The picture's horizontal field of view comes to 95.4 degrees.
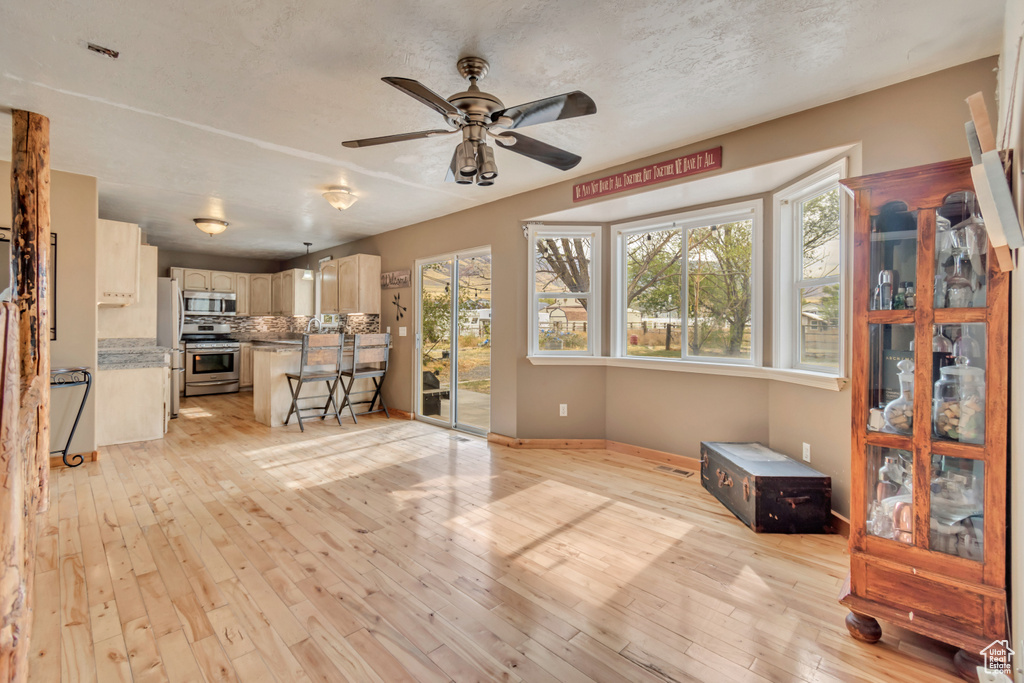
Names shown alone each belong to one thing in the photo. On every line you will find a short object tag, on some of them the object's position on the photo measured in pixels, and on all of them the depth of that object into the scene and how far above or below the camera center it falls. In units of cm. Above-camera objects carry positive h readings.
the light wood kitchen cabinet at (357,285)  607 +73
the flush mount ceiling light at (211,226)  522 +127
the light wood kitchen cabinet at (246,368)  768 -48
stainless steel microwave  724 +57
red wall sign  310 +122
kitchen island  517 -47
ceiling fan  195 +99
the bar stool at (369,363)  547 -27
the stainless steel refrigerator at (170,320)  558 +22
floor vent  356 -100
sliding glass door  494 +0
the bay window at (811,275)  281 +45
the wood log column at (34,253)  283 +55
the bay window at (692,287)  353 +46
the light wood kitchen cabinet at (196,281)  740 +93
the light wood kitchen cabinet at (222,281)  766 +96
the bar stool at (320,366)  501 -31
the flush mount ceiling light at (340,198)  407 +125
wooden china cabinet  153 -25
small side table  357 -34
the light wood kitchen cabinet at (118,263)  418 +68
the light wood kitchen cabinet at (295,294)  737 +73
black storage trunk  258 -88
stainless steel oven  717 -46
